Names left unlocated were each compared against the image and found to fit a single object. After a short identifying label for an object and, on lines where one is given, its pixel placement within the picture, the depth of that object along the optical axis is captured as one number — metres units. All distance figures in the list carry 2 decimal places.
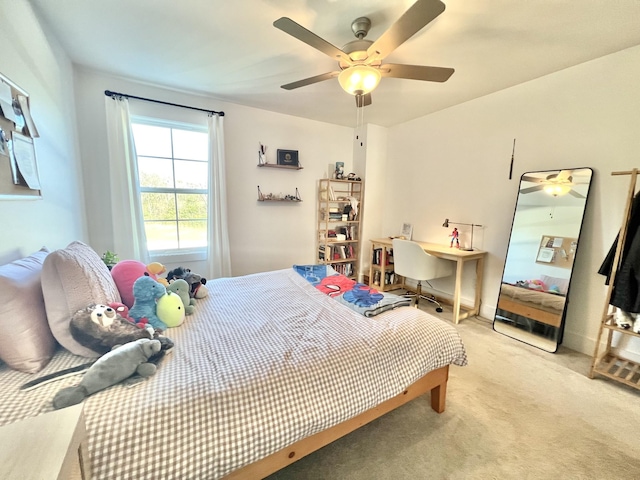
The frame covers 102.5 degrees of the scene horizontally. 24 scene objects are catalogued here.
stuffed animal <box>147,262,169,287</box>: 1.67
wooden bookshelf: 3.71
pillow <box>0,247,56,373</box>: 0.90
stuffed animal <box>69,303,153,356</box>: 1.00
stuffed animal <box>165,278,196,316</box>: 1.52
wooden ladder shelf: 1.70
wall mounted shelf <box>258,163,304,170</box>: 3.23
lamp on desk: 2.88
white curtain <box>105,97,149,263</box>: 2.43
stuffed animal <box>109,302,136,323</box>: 1.14
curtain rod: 2.38
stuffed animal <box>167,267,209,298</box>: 1.73
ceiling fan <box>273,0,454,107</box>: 1.30
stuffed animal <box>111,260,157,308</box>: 1.38
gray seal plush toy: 0.81
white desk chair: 2.76
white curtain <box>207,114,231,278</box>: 2.87
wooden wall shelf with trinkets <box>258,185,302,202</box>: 3.29
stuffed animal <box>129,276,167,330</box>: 1.27
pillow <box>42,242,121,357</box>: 1.01
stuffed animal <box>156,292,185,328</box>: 1.32
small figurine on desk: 2.98
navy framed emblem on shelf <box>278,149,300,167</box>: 3.37
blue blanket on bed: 1.59
